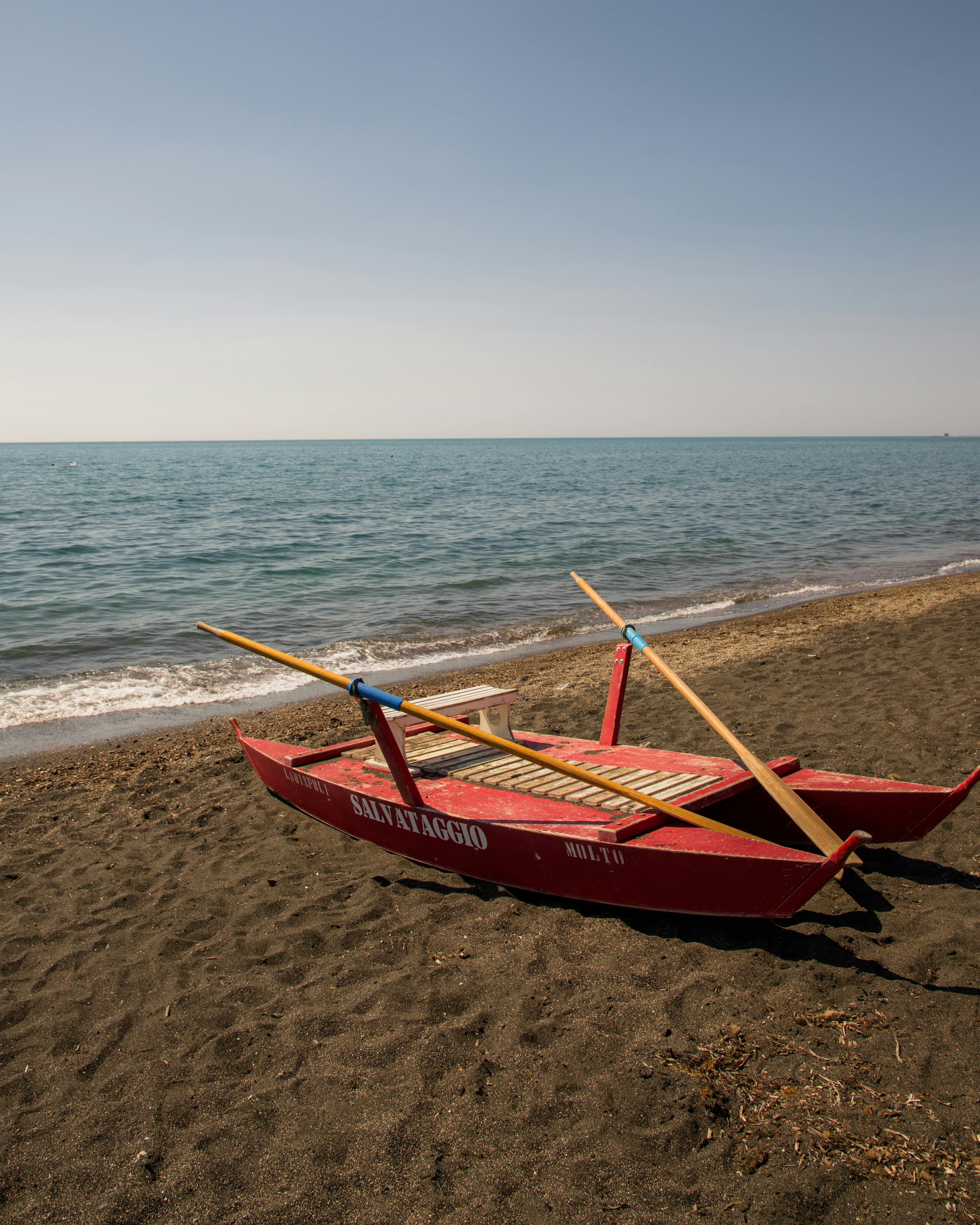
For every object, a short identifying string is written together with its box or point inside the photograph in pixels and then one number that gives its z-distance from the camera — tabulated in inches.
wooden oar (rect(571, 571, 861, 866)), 154.4
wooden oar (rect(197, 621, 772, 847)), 163.8
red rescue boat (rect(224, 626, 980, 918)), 150.1
